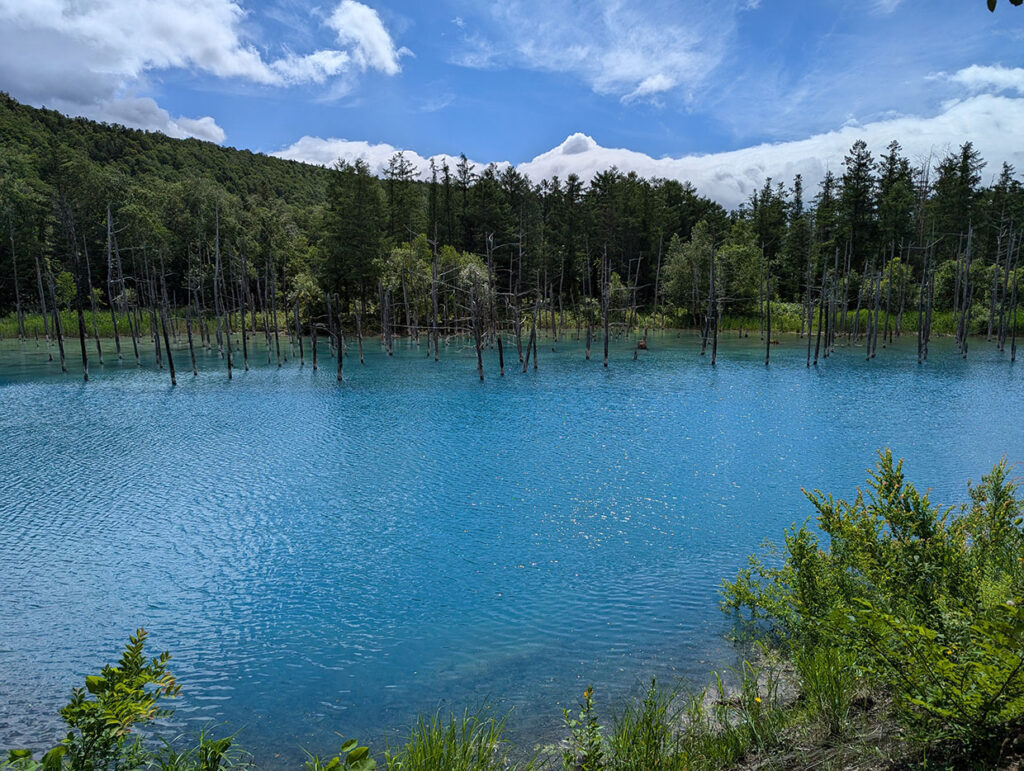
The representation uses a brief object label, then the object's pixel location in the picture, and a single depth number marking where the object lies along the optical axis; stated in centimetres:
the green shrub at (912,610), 351
